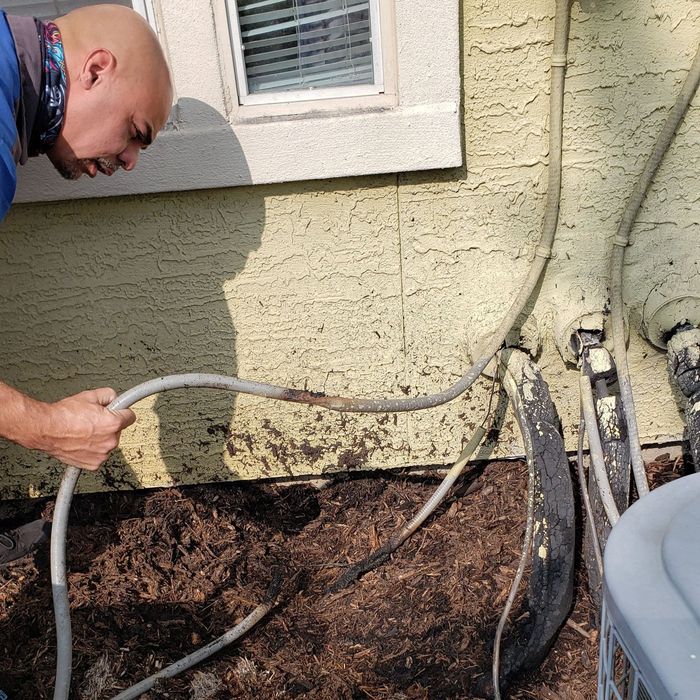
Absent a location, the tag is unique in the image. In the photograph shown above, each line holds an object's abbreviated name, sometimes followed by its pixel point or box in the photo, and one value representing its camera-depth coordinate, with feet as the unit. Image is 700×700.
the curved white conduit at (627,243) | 8.11
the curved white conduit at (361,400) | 6.84
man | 6.05
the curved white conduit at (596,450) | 7.77
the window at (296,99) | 8.02
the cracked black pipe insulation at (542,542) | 8.08
